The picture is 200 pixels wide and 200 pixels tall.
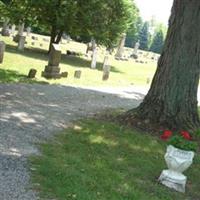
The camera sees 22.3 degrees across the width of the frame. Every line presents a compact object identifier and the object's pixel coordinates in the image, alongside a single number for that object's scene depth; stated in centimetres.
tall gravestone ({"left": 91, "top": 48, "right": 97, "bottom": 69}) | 2845
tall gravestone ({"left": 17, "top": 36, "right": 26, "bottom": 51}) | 2994
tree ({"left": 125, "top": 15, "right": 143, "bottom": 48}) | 9444
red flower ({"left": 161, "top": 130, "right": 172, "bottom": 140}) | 870
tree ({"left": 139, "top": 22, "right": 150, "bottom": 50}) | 9717
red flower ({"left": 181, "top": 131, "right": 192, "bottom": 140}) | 834
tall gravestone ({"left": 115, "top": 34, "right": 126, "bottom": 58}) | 4288
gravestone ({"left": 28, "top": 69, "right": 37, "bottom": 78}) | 1838
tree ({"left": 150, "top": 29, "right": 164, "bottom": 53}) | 9775
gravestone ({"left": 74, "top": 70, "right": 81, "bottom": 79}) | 2144
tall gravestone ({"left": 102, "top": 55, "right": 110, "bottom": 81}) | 2297
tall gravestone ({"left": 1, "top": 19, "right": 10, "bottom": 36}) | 3742
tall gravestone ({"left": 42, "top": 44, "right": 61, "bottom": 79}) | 1969
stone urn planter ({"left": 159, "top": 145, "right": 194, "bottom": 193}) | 807
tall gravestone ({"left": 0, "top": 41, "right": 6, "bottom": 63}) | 2062
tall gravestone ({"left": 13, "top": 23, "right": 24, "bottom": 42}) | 3518
